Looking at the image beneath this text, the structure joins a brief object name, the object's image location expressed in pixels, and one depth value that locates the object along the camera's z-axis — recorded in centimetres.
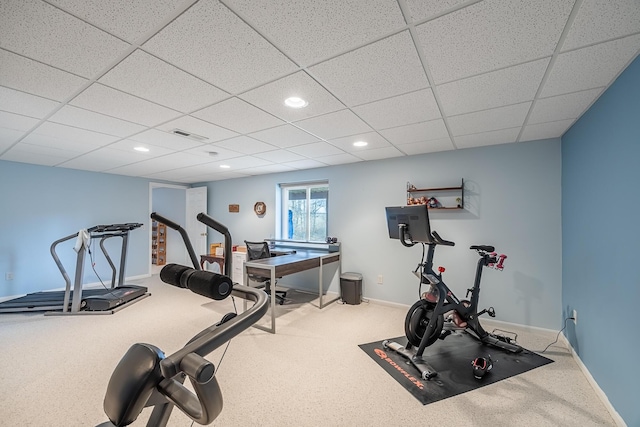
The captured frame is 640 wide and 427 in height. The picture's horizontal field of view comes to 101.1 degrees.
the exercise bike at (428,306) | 252
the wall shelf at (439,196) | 356
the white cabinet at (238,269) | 420
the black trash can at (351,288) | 412
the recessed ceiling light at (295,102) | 205
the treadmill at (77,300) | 375
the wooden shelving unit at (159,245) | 776
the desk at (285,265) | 322
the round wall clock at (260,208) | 552
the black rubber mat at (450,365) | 211
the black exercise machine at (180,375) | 69
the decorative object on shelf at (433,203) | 368
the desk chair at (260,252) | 434
